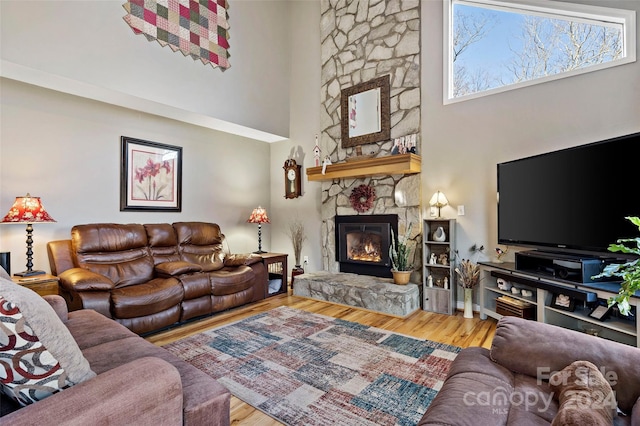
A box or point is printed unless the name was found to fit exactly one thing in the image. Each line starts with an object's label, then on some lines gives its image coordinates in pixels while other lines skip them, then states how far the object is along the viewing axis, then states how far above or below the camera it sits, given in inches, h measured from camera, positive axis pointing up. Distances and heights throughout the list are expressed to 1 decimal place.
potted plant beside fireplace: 147.9 -21.0
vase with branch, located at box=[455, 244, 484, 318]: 132.3 -26.9
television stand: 86.8 -28.2
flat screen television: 89.2 +6.3
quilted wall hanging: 136.3 +90.1
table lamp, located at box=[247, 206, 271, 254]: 186.4 -0.7
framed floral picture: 149.3 +19.8
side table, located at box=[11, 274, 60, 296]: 102.8 -22.6
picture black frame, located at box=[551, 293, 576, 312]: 96.9 -27.2
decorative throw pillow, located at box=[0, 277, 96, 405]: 36.4 -16.4
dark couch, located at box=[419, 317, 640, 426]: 41.1 -25.5
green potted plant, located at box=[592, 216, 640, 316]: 34.9 -7.1
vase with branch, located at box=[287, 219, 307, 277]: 198.8 -14.1
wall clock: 202.2 +24.5
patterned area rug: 71.0 -43.4
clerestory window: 109.7 +69.6
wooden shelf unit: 138.3 -25.8
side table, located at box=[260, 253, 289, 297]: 171.6 -32.4
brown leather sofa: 107.7 -23.6
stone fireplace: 155.5 +64.2
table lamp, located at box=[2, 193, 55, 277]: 108.0 +0.0
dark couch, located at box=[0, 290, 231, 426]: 35.1 -23.0
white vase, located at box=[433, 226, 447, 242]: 141.3 -8.5
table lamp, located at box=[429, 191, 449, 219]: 144.3 +7.5
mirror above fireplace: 164.6 +56.9
